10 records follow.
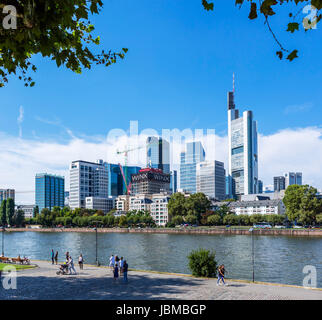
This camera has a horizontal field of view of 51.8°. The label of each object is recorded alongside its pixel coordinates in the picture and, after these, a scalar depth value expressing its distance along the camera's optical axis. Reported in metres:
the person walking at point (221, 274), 21.99
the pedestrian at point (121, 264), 25.79
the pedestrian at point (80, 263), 30.98
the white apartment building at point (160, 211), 187.50
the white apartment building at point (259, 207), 178.62
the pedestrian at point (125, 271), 23.83
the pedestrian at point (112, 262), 29.47
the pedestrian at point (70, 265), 28.23
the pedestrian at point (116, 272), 24.65
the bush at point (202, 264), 25.66
